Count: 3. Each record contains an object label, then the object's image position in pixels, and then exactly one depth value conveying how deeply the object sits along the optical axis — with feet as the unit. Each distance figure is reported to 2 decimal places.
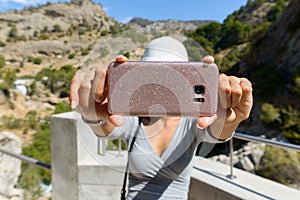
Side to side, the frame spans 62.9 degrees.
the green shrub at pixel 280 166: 13.88
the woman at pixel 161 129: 1.36
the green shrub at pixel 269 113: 33.27
